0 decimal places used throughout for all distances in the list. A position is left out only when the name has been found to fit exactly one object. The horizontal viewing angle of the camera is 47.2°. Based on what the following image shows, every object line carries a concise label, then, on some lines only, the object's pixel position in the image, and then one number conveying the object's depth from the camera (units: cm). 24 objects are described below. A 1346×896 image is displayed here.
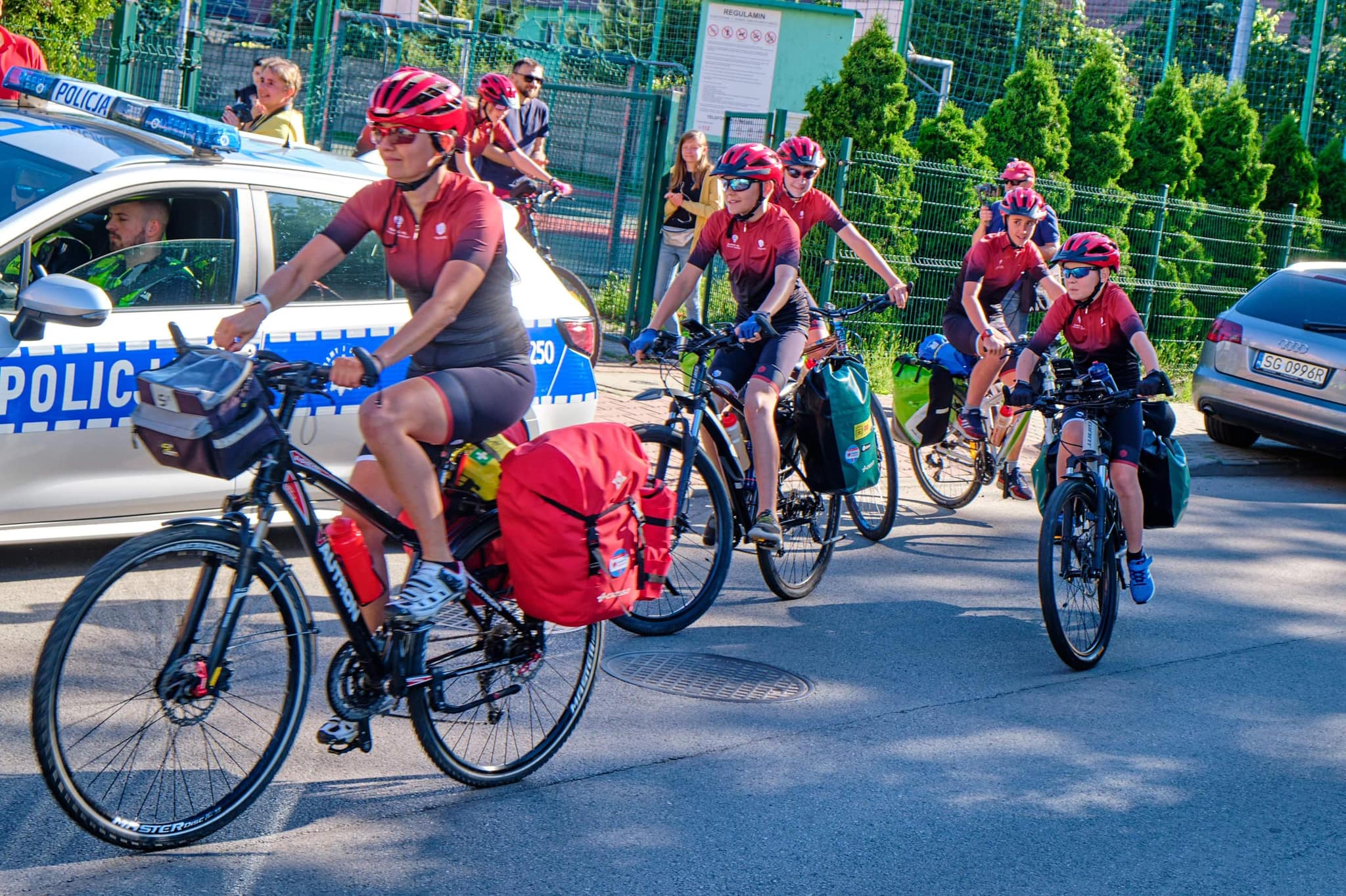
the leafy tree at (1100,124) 1666
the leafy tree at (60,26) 1208
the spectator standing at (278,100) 895
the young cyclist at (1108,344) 672
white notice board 1602
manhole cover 559
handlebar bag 357
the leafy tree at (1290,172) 2028
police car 557
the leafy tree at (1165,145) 1784
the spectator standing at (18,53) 866
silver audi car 1093
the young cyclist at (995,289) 875
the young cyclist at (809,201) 830
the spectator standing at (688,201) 1184
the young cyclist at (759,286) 644
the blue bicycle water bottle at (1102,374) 669
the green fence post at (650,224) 1298
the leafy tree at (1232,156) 1862
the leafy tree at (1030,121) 1562
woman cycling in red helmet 401
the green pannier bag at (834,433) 676
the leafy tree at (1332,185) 2114
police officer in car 583
